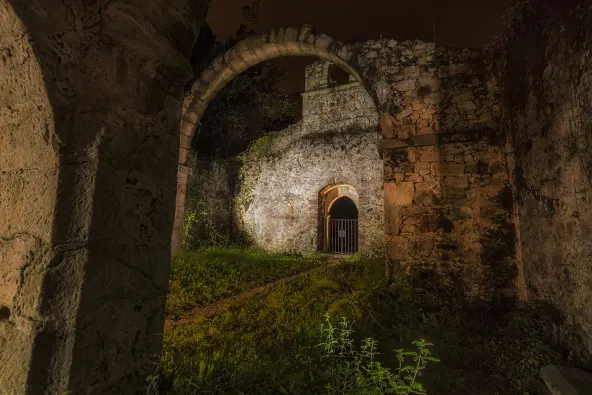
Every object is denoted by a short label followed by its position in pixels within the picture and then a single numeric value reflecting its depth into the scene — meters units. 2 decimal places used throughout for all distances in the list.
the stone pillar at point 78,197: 1.16
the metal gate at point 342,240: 12.30
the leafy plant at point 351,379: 2.00
